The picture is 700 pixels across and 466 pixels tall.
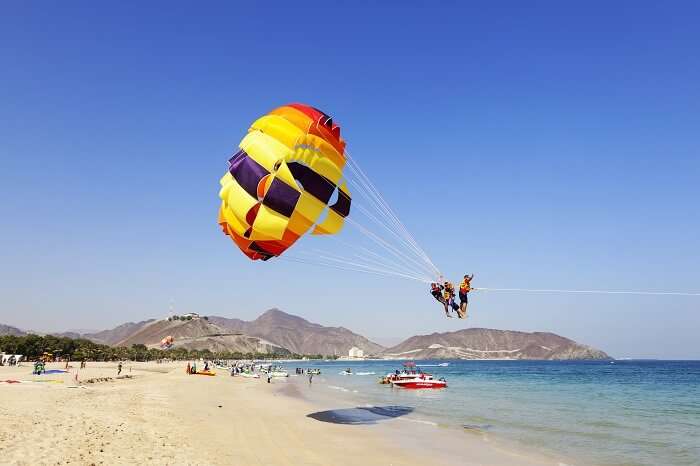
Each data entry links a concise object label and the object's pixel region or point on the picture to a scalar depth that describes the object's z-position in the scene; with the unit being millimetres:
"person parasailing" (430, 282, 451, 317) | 14695
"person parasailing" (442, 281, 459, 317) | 14625
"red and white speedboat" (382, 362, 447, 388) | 44888
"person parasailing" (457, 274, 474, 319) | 14445
